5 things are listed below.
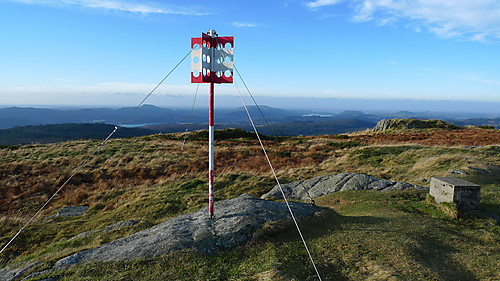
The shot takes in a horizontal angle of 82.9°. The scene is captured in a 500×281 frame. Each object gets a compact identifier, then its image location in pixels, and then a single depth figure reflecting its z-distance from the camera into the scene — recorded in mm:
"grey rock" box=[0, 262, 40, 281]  6936
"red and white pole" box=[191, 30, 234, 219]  8273
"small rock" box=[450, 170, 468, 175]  16344
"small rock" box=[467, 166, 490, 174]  16969
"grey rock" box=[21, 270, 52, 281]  6652
